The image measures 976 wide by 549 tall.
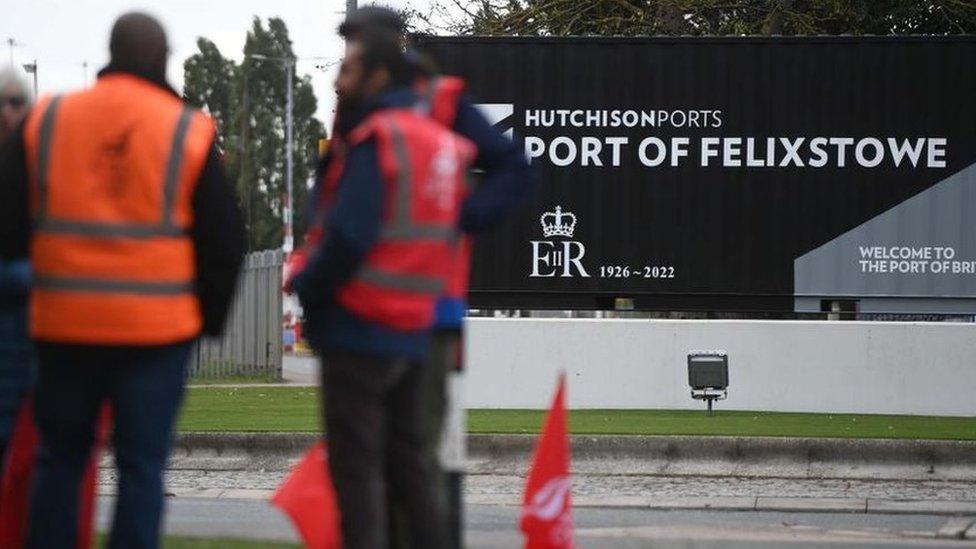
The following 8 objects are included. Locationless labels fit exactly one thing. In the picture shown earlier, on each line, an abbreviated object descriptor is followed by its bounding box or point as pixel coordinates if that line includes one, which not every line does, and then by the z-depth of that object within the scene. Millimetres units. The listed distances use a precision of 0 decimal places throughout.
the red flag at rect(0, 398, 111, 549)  11812
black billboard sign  39469
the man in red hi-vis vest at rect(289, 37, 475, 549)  10672
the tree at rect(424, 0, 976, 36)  55750
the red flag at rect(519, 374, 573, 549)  13437
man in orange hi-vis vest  10367
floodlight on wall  33750
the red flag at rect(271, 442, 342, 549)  12305
